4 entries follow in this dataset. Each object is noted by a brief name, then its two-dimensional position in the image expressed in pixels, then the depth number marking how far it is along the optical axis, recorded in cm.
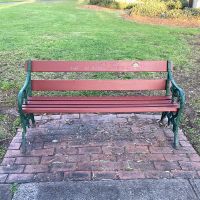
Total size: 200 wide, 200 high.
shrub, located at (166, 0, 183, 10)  1109
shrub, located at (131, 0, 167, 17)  979
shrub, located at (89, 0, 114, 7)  1214
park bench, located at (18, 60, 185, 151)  264
